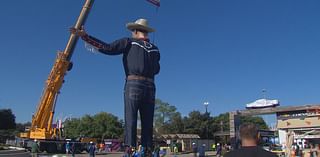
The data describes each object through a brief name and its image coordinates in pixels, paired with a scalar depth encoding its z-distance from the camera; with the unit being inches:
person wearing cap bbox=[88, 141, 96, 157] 722.1
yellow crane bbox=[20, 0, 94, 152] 814.8
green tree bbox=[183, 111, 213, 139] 1641.9
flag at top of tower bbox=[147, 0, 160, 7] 878.0
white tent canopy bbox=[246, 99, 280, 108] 1188.9
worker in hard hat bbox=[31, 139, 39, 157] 683.4
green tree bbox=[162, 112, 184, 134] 1672.8
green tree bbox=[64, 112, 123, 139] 1789.9
